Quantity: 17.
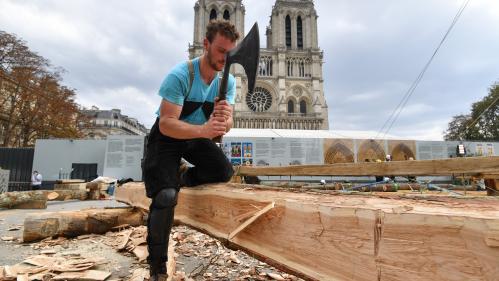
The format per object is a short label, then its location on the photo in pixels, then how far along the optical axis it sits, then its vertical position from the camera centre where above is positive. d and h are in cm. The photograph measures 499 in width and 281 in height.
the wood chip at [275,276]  239 -86
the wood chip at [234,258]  286 -85
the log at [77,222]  332 -60
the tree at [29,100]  1838 +511
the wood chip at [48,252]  286 -78
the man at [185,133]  184 +25
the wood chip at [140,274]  215 -78
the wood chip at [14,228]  411 -78
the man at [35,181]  1265 -35
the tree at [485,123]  2953 +525
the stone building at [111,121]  6112 +1167
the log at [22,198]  658 -58
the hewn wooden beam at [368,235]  80 -22
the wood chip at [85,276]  213 -77
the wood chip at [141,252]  273 -77
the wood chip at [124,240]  305 -74
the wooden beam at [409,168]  255 +6
